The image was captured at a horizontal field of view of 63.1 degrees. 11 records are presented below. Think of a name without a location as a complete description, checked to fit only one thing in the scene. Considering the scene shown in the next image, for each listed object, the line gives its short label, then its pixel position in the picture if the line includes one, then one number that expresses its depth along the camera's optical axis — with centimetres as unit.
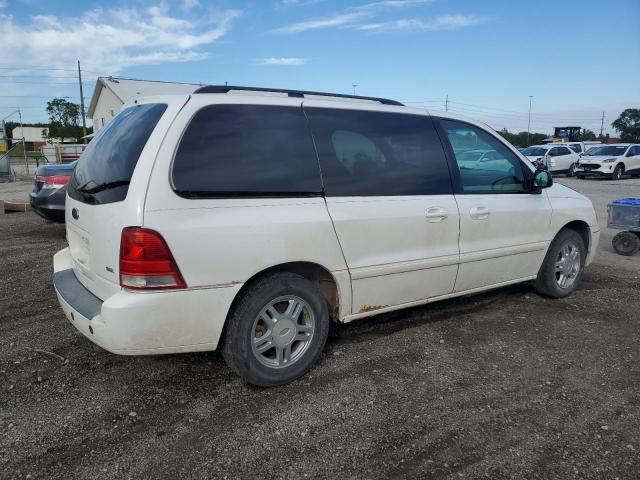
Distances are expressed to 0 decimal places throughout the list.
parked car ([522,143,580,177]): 2655
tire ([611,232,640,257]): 750
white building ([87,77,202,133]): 3438
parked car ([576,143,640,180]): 2431
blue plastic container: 748
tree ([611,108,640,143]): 8731
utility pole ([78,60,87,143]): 5259
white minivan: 286
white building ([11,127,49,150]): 7357
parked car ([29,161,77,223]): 752
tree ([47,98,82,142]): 6456
